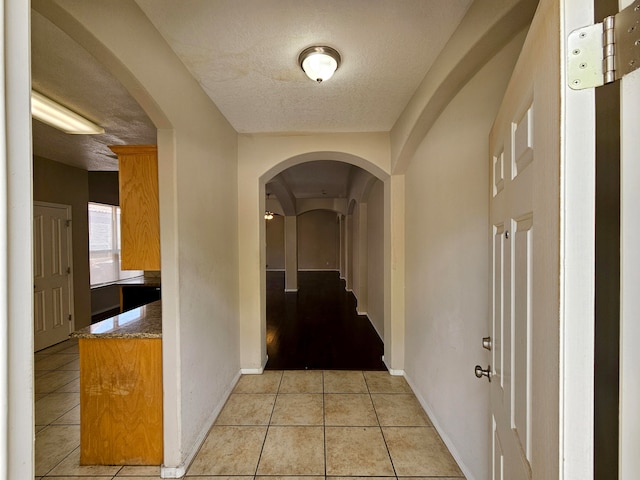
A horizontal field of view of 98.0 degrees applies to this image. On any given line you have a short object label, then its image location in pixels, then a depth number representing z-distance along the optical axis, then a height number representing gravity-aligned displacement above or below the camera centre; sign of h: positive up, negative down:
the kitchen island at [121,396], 1.75 -1.00
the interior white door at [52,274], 3.71 -0.50
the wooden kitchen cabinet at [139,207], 1.81 +0.21
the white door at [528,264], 0.55 -0.07
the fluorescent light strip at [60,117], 2.04 +1.00
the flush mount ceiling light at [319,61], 1.61 +1.03
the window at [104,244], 5.30 -0.11
